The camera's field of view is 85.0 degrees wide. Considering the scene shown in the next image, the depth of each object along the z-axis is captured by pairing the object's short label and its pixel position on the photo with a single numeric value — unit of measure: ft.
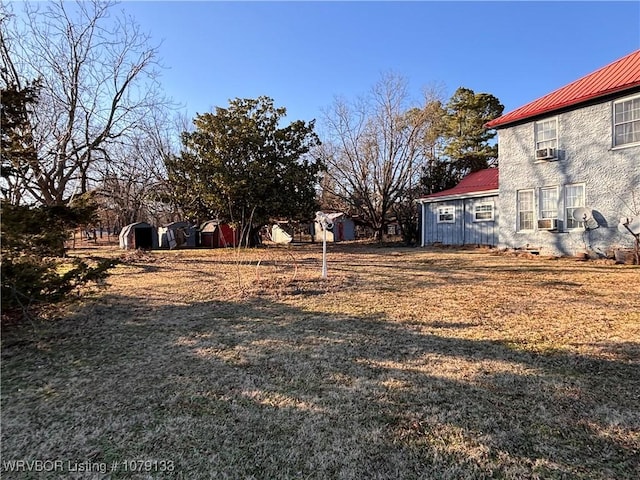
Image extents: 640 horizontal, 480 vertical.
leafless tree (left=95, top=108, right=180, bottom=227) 44.22
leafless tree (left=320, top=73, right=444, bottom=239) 69.56
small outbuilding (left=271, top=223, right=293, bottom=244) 85.66
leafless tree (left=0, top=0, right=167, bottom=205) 35.42
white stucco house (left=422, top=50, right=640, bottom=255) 32.27
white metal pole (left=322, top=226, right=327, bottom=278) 25.69
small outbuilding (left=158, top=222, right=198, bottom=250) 66.08
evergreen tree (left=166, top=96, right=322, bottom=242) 52.42
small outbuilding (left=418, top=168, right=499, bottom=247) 47.47
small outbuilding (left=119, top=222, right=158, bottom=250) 64.64
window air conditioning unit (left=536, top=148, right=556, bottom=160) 36.96
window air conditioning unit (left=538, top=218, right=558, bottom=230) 37.42
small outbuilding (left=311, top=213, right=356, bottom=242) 87.54
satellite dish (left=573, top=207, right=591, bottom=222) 34.19
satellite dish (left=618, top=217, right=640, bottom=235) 30.17
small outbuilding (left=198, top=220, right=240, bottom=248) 70.49
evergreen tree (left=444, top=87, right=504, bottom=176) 85.87
